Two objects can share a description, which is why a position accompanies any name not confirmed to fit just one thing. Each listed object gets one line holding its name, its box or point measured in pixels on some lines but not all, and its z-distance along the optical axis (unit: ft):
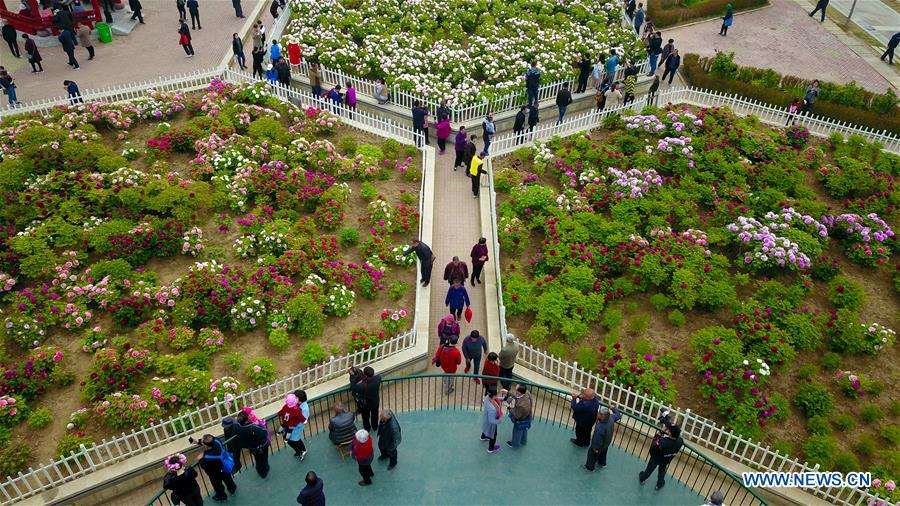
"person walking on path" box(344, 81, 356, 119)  59.41
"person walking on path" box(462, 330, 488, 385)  35.24
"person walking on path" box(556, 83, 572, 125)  59.98
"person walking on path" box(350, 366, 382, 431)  31.24
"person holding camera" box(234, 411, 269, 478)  28.60
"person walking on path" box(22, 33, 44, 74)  65.21
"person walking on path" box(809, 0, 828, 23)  87.56
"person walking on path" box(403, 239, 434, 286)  41.73
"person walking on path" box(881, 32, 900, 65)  75.86
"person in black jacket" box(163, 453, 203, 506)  26.61
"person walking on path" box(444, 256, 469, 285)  40.70
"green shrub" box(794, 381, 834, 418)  35.29
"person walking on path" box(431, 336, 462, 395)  35.24
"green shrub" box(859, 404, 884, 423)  35.17
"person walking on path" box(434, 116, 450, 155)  56.49
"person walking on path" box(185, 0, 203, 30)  76.68
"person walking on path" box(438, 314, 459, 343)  36.42
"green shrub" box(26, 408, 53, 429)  32.65
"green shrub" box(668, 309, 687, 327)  40.60
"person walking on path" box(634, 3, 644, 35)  79.82
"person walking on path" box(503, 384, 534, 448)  30.19
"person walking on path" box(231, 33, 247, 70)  67.97
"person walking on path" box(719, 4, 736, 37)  80.91
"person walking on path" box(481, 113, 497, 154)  54.70
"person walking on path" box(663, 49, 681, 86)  68.08
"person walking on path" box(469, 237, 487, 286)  42.06
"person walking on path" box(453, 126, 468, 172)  53.31
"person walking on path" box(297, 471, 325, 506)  25.76
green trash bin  74.59
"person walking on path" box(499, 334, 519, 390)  34.58
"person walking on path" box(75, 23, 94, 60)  70.15
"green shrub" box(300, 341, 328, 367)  36.52
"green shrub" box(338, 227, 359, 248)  45.47
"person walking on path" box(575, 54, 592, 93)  64.75
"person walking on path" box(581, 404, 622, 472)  29.35
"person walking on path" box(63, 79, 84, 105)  56.70
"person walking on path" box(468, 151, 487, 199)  50.39
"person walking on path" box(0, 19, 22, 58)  69.97
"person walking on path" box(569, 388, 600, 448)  30.35
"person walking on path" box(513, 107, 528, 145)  55.76
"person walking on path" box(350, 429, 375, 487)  27.91
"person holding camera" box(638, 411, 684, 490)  28.55
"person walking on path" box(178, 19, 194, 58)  69.46
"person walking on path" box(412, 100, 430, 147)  56.20
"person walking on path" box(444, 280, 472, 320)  38.75
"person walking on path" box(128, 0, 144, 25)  79.05
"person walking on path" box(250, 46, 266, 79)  66.18
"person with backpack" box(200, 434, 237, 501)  27.50
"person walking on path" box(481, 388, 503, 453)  30.53
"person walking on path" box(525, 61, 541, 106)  60.23
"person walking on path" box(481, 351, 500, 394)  34.55
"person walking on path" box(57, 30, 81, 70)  66.39
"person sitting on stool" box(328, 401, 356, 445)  30.09
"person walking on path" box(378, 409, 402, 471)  28.66
